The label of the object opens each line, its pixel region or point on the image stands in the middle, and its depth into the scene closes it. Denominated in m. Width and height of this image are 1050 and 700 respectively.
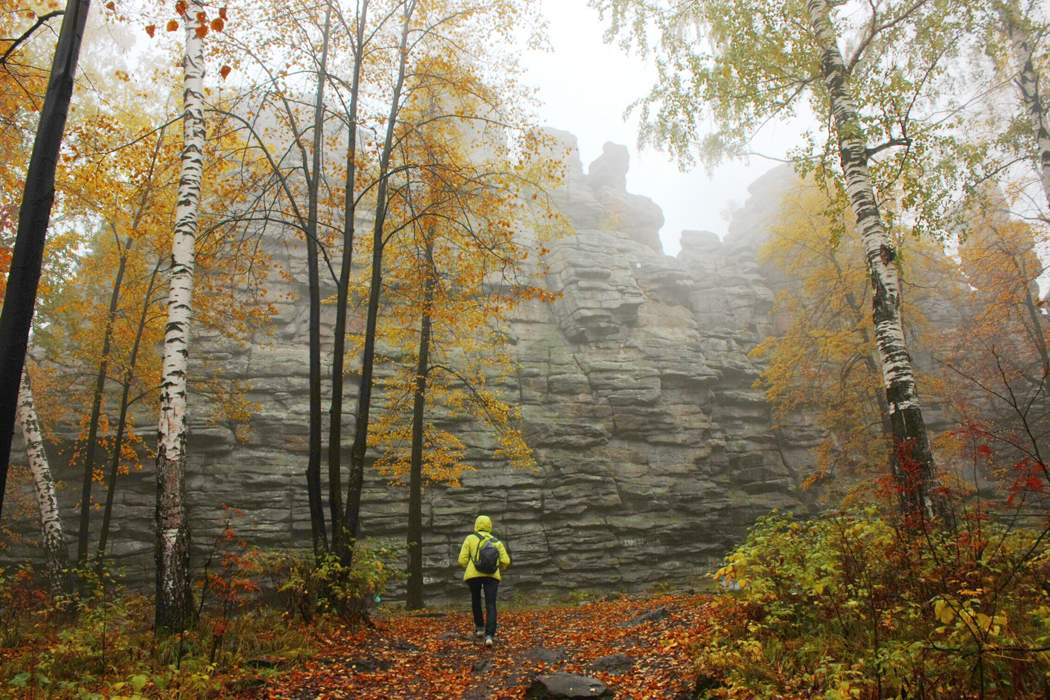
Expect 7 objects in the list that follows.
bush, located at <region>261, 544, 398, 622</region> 7.57
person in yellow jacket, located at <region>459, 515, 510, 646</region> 7.79
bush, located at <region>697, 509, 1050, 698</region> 3.42
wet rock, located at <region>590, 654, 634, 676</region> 5.87
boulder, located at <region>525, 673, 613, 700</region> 5.03
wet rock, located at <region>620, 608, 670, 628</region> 7.95
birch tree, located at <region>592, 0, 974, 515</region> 7.58
